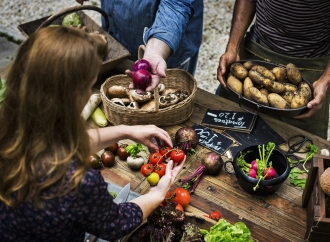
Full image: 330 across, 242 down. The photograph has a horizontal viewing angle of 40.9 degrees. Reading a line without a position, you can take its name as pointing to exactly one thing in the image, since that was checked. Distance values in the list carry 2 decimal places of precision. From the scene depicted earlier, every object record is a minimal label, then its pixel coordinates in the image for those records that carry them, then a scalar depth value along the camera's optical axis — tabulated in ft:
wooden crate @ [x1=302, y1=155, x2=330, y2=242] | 6.34
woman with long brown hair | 4.72
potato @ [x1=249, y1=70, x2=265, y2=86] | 9.19
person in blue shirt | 9.38
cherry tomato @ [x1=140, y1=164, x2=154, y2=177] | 8.04
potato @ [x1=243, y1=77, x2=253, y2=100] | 9.00
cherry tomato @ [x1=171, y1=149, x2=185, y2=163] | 7.98
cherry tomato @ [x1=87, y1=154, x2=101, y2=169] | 8.24
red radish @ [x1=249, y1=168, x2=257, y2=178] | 7.70
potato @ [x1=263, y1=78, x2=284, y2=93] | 9.09
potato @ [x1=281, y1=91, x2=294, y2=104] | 8.93
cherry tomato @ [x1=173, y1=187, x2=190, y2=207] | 7.51
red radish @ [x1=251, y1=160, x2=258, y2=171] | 7.75
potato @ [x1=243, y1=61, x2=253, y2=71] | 9.68
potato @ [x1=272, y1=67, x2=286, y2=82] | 9.45
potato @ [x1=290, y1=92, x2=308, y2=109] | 8.78
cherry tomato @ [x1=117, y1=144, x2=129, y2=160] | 8.51
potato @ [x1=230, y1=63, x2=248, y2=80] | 9.42
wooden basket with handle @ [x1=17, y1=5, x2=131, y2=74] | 10.20
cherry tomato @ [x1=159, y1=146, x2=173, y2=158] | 8.19
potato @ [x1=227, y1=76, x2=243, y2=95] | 9.18
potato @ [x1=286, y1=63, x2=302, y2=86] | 9.34
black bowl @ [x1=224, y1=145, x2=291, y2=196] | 7.58
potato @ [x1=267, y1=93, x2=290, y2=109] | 8.75
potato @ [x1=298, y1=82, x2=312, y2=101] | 8.95
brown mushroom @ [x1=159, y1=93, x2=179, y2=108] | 9.25
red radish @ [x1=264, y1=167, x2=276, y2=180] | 7.63
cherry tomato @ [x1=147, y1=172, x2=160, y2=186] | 7.87
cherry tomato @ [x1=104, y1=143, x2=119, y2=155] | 8.59
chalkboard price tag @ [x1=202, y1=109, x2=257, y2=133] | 9.33
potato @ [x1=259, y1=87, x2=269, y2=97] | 9.10
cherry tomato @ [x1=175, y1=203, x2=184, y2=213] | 7.20
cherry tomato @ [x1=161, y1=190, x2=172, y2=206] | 7.23
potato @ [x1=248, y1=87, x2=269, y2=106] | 8.86
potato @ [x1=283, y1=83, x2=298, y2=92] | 9.14
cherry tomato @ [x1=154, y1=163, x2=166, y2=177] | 7.98
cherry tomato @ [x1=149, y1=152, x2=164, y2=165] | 8.11
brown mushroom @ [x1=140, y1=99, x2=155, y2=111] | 9.21
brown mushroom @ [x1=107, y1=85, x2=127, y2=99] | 9.55
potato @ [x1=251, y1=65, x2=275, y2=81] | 9.36
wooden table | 7.30
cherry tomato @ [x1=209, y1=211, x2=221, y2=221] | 7.23
